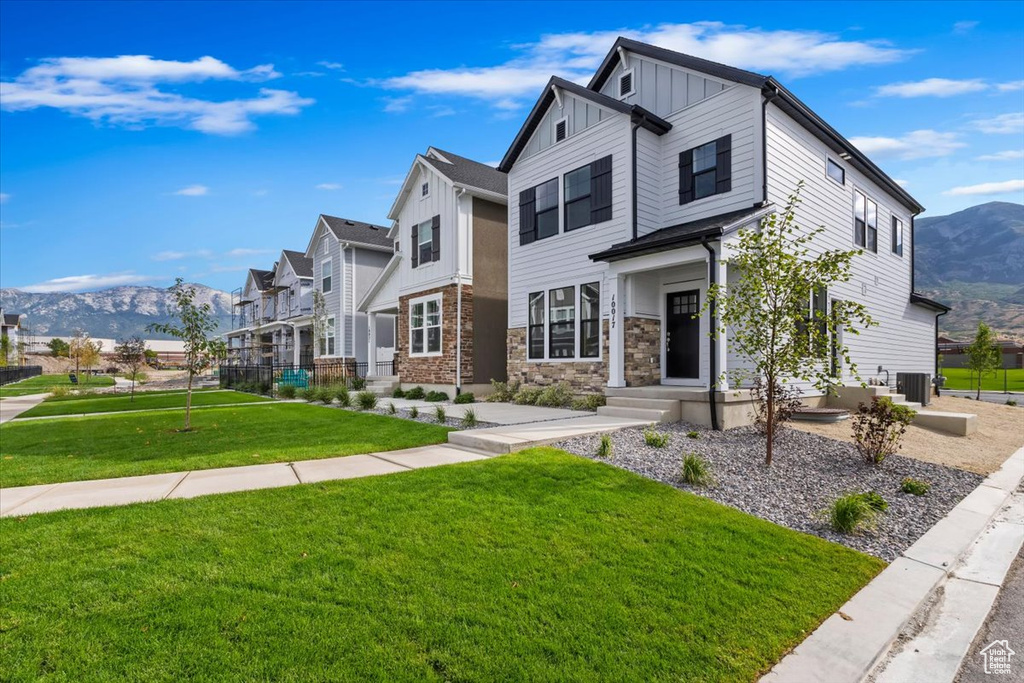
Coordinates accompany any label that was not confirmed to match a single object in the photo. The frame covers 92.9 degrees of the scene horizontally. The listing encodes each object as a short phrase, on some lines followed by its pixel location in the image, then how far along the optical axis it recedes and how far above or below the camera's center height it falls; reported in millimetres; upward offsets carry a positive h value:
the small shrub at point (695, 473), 5648 -1459
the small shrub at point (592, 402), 11672 -1287
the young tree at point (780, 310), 6238 +519
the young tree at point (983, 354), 19358 -210
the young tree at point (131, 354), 19297 -226
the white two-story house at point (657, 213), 10617 +3511
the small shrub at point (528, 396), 13508 -1335
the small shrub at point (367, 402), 13578 -1493
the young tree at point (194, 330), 10922 +407
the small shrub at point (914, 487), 5871 -1684
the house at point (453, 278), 16172 +2459
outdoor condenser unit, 13609 -1088
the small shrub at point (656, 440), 7332 -1391
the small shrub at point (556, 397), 12758 -1274
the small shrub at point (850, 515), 4582 -1589
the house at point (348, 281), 25359 +3578
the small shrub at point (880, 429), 6867 -1160
